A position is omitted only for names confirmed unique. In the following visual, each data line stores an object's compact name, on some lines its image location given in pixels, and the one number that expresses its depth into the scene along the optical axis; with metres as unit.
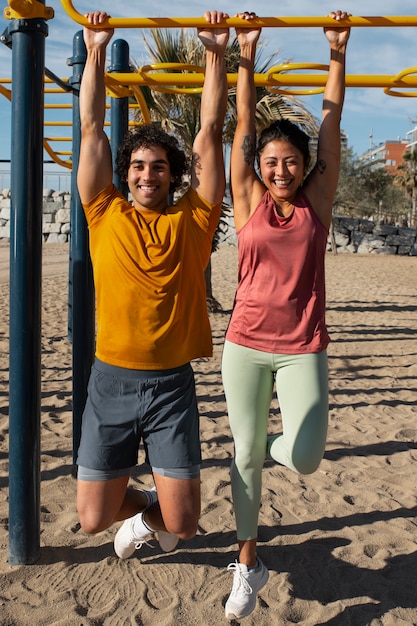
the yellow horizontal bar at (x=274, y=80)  2.87
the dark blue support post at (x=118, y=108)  3.56
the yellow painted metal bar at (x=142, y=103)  3.47
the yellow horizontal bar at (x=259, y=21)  2.43
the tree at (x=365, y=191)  36.81
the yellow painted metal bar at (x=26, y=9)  2.41
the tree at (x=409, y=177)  38.56
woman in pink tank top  2.29
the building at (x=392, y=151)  93.44
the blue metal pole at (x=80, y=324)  3.29
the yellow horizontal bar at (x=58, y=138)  6.26
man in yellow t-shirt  2.20
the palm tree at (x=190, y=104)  8.25
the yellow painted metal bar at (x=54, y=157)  6.02
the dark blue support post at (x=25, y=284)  2.49
